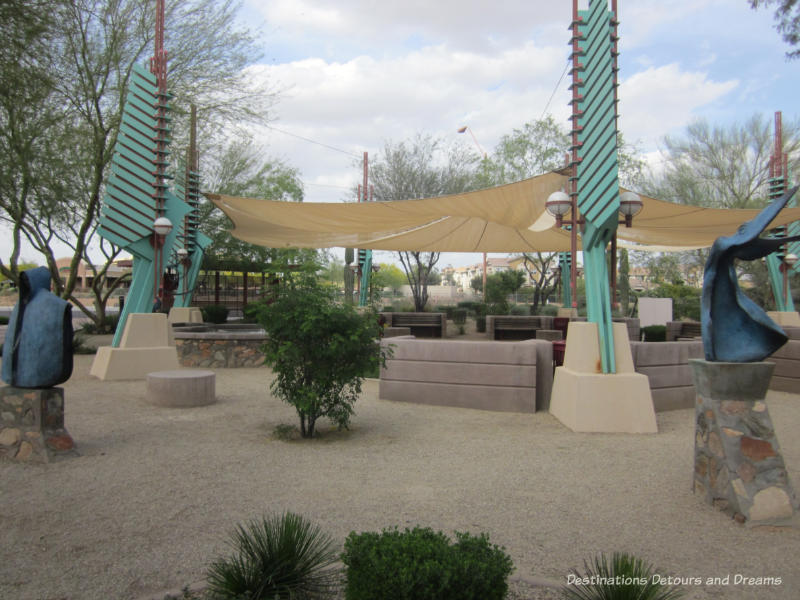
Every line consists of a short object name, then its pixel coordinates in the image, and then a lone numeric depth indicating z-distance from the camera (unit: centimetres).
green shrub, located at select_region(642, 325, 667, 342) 1323
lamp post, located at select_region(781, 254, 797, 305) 1320
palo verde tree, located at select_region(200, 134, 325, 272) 1942
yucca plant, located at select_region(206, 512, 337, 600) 215
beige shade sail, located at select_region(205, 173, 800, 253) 864
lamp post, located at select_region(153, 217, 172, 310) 877
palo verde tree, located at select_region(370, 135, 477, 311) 2352
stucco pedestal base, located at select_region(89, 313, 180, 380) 830
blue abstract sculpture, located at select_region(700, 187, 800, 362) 320
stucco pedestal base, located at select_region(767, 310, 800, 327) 1252
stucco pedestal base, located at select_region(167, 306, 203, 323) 1362
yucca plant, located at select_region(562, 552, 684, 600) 200
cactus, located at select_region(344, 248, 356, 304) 1922
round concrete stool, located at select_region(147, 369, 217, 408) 640
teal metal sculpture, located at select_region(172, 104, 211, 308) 1249
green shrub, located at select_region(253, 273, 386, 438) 482
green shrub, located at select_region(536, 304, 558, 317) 2008
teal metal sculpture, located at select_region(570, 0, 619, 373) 548
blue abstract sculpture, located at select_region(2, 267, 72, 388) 415
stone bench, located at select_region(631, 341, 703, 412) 631
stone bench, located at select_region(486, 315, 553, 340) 1485
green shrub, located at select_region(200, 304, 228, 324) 1873
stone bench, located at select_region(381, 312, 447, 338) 1541
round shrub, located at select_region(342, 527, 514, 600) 188
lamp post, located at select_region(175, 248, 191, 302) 1320
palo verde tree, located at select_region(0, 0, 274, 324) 1169
